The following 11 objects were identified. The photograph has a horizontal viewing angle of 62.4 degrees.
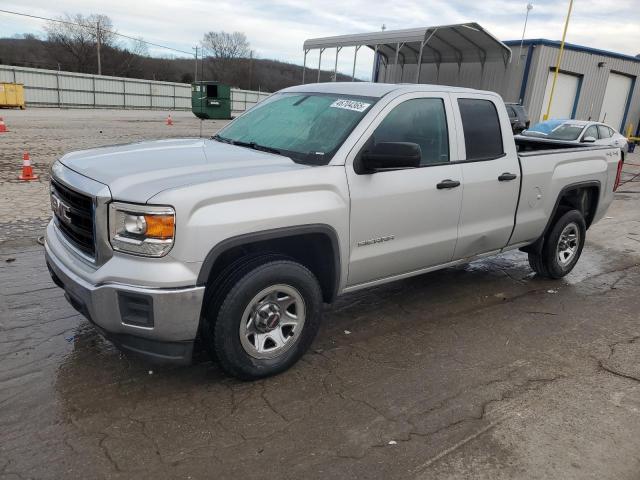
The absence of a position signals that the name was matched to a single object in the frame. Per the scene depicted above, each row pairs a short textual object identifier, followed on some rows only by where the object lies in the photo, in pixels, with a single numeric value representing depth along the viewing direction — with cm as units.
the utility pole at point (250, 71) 7889
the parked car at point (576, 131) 1505
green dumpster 3031
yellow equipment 2930
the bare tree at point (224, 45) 9969
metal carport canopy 2175
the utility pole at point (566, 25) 2290
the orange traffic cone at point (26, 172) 944
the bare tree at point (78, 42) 7438
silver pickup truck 294
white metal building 2399
